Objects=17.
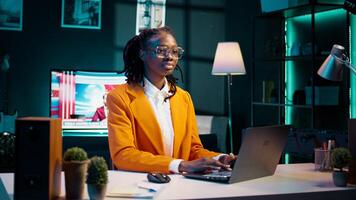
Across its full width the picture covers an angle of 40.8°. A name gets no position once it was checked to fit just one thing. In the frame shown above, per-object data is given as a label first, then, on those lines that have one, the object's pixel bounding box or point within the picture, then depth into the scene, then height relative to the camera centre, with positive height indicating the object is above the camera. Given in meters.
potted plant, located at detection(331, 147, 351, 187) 1.62 -0.18
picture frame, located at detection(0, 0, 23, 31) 5.20 +1.00
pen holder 1.96 -0.20
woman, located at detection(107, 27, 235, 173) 1.94 -0.02
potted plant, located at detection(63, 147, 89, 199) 1.39 -0.20
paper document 1.42 -0.26
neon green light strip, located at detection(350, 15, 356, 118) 3.87 +0.28
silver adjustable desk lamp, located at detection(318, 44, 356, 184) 1.80 +0.17
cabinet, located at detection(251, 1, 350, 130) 4.00 +0.42
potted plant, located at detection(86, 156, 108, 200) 1.35 -0.20
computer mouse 1.63 -0.24
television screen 5.02 +0.07
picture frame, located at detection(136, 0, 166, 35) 5.66 +1.12
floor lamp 4.84 +0.49
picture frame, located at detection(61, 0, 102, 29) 5.41 +1.06
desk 1.46 -0.26
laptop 1.62 -0.17
